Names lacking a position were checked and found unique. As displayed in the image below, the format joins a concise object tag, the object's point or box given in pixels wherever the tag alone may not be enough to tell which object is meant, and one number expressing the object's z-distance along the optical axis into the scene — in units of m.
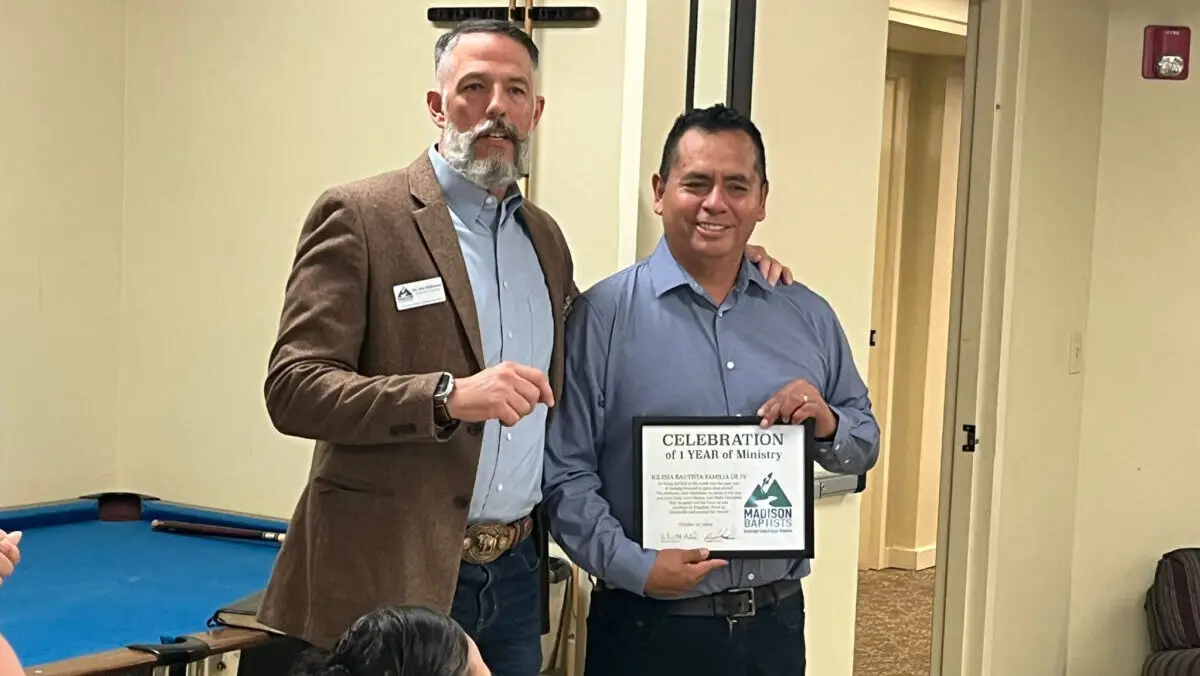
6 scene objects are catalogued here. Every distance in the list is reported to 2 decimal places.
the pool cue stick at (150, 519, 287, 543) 3.31
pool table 2.37
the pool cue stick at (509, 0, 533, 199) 3.11
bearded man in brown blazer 1.81
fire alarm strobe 4.05
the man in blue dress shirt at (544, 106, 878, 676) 2.12
